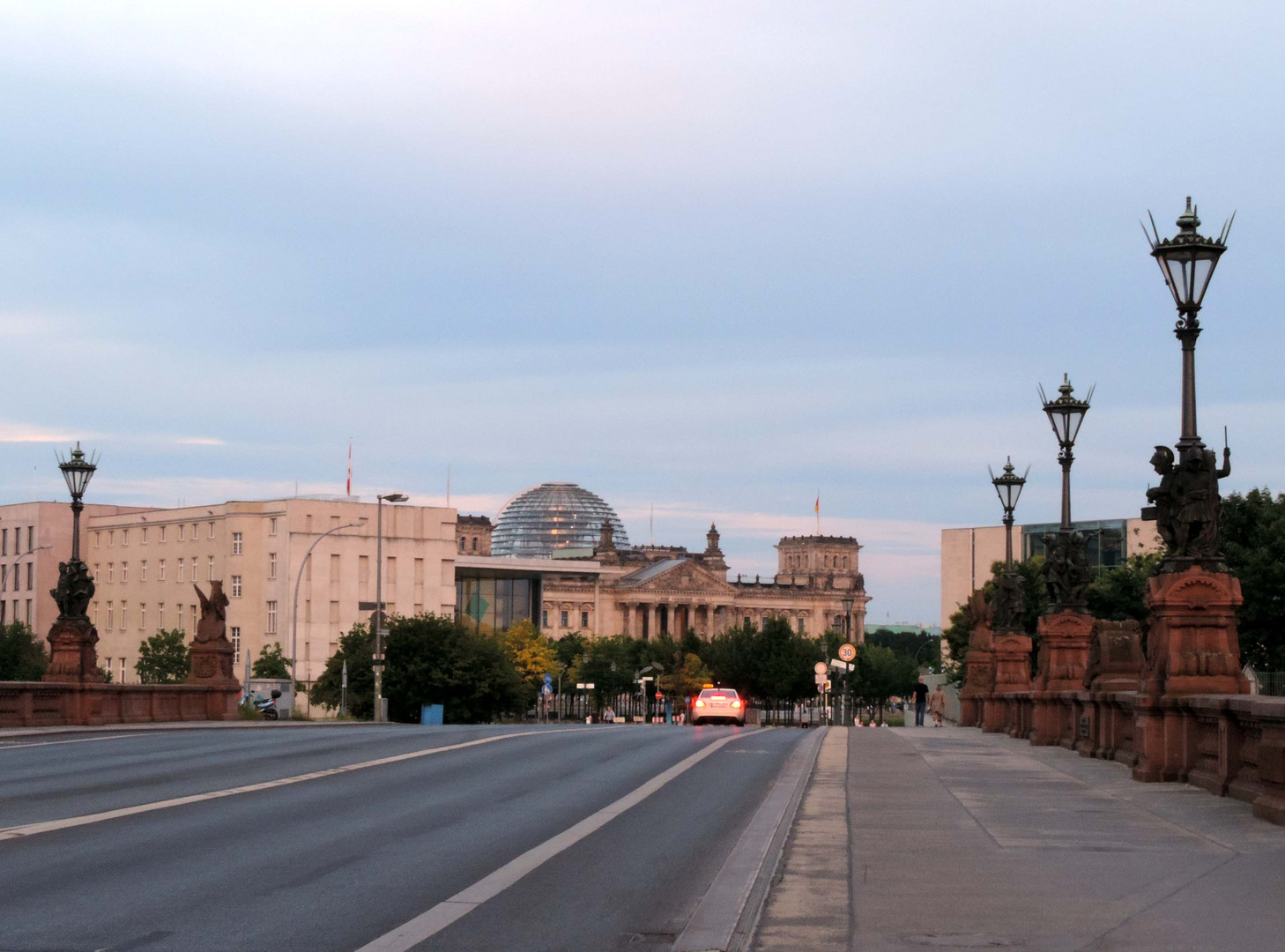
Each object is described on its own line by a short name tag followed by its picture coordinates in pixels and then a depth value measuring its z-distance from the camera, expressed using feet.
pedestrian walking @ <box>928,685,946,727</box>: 316.60
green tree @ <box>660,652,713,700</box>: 490.49
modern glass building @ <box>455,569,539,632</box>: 593.83
